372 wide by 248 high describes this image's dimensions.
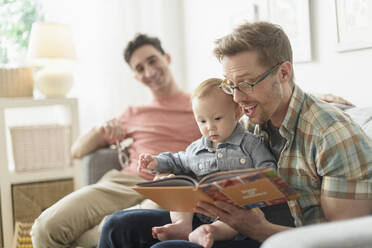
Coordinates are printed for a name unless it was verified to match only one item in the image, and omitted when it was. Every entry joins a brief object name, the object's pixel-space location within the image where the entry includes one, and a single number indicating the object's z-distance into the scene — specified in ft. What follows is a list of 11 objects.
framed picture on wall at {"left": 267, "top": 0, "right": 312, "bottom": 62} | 7.78
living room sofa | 2.37
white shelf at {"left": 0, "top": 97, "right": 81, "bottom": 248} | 9.52
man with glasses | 4.02
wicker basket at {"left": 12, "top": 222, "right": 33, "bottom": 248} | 8.36
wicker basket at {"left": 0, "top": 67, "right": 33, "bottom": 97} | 9.91
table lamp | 9.81
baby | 4.83
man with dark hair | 7.07
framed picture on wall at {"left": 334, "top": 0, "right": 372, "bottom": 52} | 6.55
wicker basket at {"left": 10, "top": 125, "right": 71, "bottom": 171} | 9.84
